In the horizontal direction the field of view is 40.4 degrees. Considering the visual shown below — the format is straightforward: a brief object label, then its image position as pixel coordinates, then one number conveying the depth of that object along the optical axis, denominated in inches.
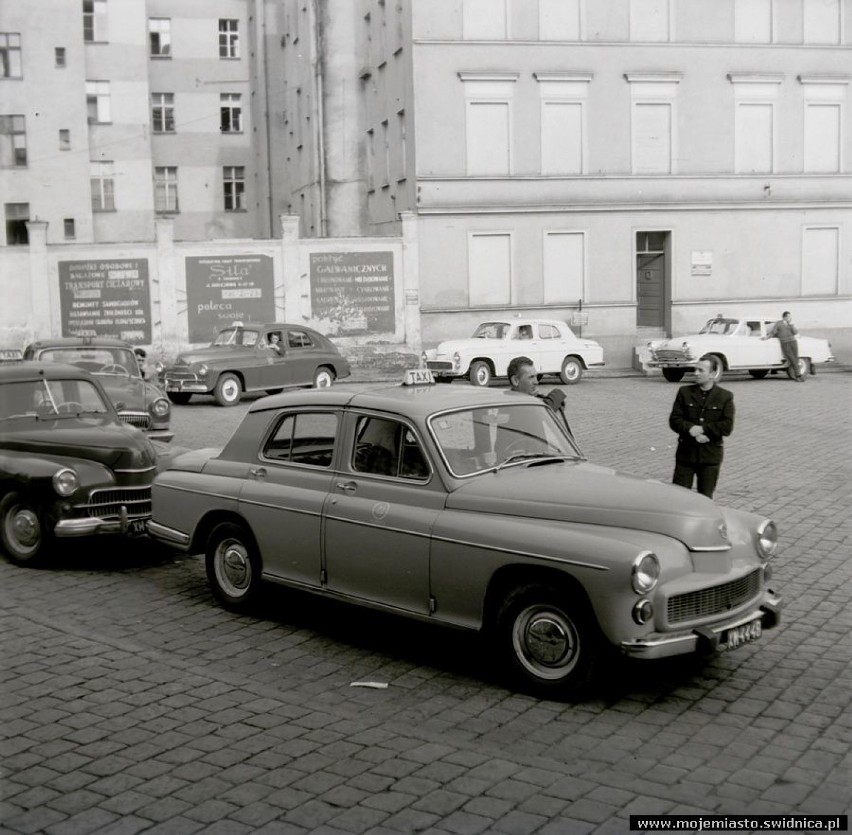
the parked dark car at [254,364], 933.8
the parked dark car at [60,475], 382.5
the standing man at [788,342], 1120.2
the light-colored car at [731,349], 1111.6
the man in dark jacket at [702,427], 391.5
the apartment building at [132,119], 1793.8
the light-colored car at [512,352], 1049.5
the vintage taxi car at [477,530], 244.7
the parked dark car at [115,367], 663.1
